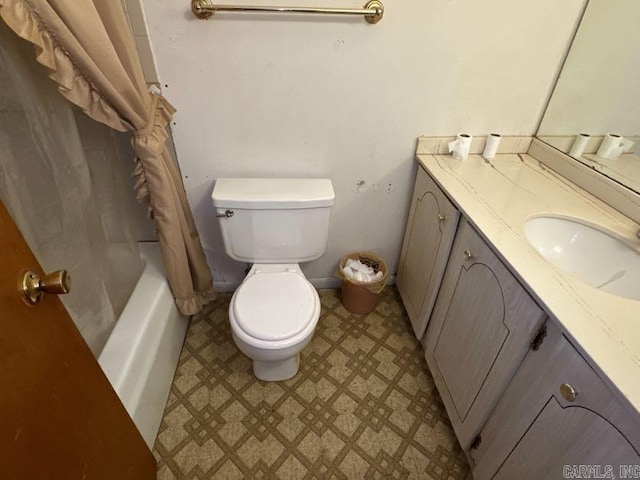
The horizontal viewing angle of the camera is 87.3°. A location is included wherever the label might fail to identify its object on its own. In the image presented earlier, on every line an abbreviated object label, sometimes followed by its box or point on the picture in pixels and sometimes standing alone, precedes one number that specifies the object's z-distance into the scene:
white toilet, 1.25
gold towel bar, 1.17
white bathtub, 1.15
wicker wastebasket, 1.74
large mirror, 1.18
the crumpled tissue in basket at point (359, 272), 1.76
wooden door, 0.58
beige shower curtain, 0.76
